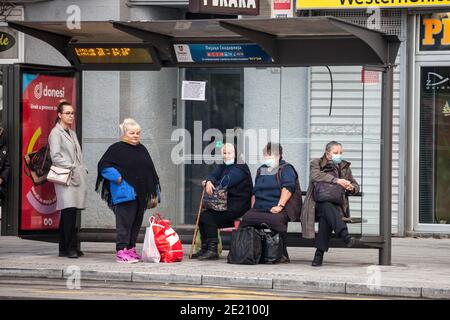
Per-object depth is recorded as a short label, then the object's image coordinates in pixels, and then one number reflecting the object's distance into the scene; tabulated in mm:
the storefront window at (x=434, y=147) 19031
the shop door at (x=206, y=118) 15758
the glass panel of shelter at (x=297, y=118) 14742
